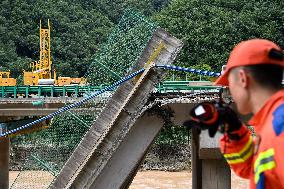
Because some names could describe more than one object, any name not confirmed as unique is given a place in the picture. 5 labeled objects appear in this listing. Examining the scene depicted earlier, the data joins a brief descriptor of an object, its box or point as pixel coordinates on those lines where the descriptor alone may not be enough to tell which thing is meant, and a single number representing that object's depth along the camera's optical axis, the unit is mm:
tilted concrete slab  9101
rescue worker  2547
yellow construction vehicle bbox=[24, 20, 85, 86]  18542
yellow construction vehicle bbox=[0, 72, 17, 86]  21838
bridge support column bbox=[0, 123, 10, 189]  21506
